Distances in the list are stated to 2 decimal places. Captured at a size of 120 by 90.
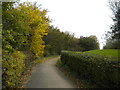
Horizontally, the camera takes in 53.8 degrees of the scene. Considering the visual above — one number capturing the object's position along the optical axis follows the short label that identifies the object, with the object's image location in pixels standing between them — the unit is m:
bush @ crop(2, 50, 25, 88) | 4.10
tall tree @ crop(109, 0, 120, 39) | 12.72
